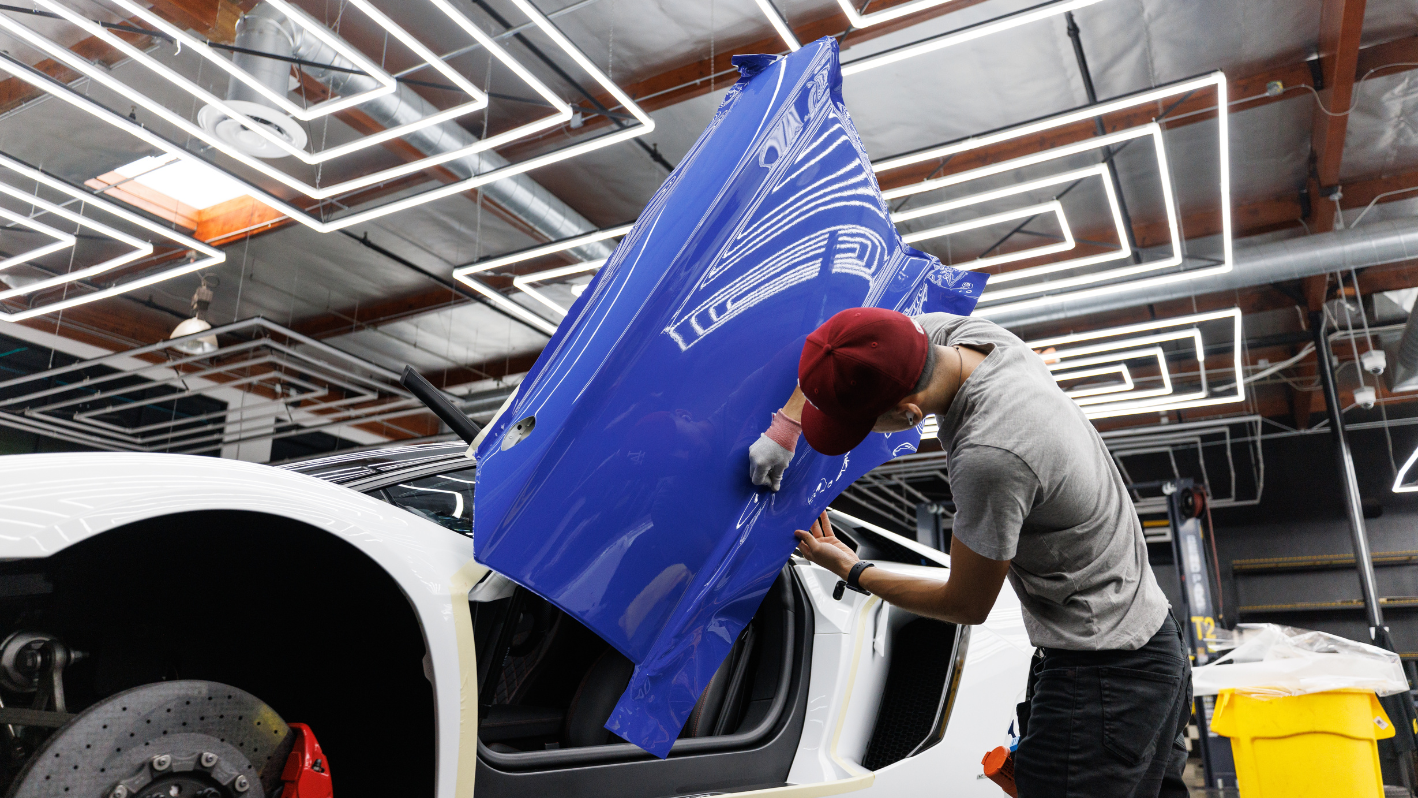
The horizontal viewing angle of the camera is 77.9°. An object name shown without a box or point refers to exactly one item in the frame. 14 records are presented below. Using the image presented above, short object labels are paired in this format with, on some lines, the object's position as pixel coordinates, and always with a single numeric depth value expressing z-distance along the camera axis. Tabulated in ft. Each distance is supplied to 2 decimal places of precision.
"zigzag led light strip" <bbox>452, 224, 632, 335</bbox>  22.00
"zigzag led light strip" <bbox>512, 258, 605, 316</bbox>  22.85
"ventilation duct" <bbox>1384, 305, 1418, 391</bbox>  27.78
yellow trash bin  11.98
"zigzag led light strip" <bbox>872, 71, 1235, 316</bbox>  16.08
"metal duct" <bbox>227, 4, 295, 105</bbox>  16.63
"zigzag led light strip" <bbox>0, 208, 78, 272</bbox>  19.13
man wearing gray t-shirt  4.83
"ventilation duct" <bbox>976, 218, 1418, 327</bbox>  24.22
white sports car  4.04
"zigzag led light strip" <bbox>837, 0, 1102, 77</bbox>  13.91
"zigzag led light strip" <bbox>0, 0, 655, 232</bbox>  14.60
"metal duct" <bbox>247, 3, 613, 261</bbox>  17.54
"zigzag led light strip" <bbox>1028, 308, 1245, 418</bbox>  25.40
